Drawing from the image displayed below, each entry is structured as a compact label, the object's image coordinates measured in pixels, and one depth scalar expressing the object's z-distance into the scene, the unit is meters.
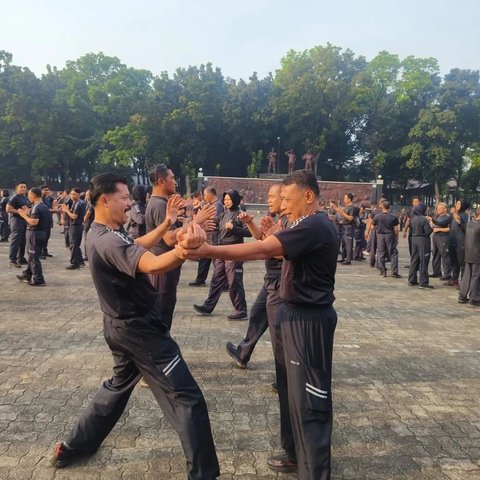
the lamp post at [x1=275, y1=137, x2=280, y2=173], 48.54
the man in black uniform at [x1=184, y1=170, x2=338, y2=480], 2.64
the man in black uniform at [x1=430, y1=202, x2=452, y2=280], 11.20
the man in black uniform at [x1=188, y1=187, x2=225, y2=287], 9.98
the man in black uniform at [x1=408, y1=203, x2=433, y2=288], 10.58
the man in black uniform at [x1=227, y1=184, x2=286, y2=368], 4.17
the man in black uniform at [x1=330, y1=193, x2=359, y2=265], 13.74
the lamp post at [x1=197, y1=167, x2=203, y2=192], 38.17
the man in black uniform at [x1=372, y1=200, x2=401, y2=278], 11.85
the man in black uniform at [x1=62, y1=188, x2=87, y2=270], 11.27
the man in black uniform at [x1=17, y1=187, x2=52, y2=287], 9.07
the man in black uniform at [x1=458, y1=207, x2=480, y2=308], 8.73
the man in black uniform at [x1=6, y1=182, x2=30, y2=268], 10.30
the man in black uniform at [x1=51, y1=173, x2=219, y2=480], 2.68
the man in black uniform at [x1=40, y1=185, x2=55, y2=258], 10.03
